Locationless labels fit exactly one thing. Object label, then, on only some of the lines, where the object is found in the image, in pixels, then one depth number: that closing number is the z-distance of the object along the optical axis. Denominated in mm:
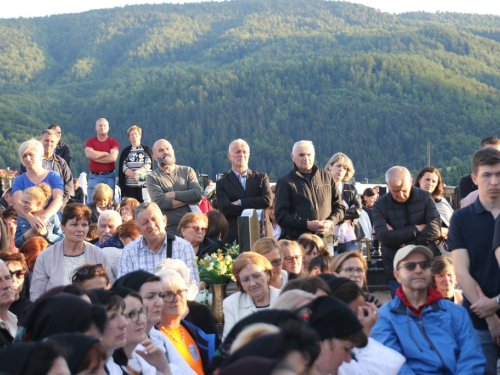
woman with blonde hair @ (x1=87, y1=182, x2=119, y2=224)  11955
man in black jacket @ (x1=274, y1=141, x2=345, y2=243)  9516
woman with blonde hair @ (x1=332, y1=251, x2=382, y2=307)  7035
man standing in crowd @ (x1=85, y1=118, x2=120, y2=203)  14312
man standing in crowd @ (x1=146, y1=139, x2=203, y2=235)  10930
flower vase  7820
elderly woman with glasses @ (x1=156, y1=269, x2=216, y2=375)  6086
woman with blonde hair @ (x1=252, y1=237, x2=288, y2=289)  7547
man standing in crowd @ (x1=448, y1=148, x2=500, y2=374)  6461
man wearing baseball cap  6223
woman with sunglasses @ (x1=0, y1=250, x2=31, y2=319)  7258
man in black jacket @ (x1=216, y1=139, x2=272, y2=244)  10328
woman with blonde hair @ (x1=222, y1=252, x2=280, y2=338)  6676
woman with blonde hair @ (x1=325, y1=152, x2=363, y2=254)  10766
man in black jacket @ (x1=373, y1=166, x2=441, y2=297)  8875
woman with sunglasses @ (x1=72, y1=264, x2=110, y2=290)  6398
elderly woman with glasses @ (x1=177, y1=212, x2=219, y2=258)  9242
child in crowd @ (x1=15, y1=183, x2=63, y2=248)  9852
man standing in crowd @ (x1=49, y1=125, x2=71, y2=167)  15208
